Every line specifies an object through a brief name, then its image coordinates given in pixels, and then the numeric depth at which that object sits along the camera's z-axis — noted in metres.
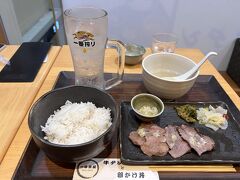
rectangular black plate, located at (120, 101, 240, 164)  0.60
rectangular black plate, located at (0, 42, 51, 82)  0.94
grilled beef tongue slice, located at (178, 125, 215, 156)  0.63
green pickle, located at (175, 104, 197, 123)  0.74
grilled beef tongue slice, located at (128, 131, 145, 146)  0.64
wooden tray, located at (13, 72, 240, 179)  0.57
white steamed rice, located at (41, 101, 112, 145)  0.60
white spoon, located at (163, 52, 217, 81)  0.86
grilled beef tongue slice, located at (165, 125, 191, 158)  0.62
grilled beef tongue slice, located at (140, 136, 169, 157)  0.61
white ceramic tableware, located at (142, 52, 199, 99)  0.78
